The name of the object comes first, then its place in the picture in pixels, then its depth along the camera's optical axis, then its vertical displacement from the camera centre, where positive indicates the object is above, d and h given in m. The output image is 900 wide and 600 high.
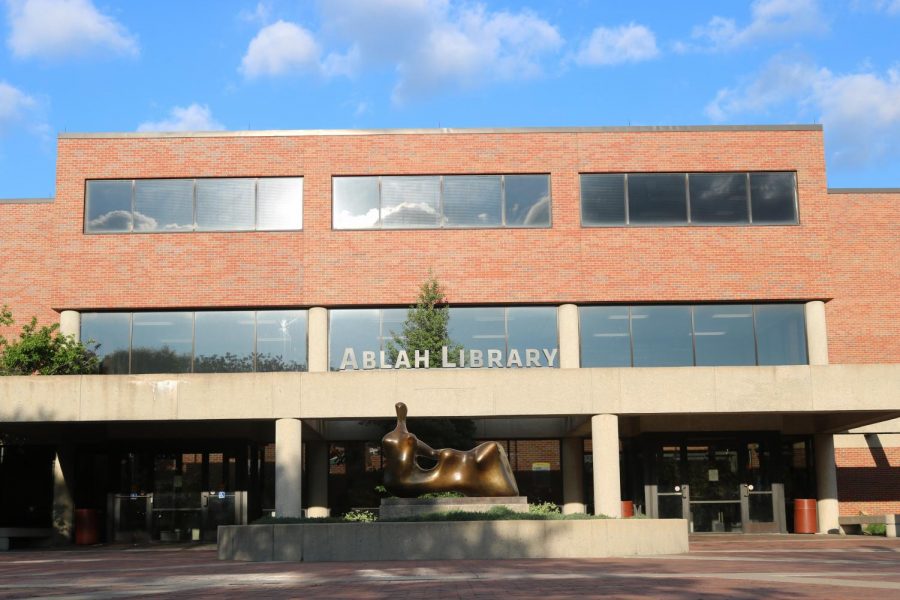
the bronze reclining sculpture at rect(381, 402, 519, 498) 23.80 -0.01
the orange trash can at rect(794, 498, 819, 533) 32.75 -1.55
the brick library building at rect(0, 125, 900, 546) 32.50 +5.83
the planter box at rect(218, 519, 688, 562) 21.56 -1.38
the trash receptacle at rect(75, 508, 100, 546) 32.38 -1.47
